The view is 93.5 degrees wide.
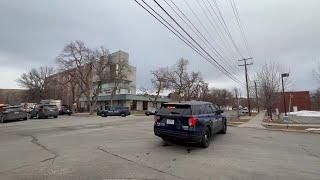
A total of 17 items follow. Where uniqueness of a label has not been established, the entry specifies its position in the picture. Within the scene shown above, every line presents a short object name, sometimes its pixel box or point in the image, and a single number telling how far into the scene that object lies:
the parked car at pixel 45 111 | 16.80
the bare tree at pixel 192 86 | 41.33
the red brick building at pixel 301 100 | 34.92
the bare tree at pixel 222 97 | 59.72
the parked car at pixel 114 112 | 22.60
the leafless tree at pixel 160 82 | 38.94
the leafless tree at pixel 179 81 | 40.79
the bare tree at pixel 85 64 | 26.49
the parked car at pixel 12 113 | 14.43
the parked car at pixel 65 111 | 25.10
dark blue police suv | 5.51
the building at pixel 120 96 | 37.80
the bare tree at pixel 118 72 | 28.04
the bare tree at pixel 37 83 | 41.03
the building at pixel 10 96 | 56.44
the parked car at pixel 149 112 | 25.23
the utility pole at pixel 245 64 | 23.74
